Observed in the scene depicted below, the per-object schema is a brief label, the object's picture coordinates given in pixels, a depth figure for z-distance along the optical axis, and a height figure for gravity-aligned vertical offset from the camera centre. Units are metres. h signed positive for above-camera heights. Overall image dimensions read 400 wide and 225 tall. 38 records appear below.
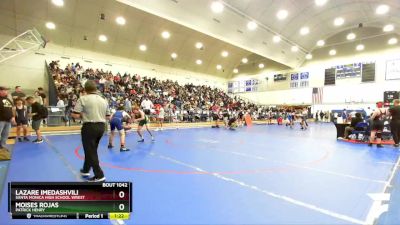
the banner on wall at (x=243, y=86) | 34.83 +3.54
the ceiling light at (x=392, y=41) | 23.14 +6.92
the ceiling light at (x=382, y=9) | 17.34 +7.74
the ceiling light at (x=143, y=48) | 23.24 +6.13
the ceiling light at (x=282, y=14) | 17.22 +7.20
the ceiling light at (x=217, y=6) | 14.15 +6.33
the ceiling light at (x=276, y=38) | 20.72 +6.40
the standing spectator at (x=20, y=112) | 8.27 -0.20
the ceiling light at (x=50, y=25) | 17.47 +6.23
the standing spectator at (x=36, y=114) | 8.13 -0.25
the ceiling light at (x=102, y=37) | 20.30 +6.22
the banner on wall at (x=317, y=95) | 28.69 +1.78
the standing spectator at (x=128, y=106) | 15.10 +0.11
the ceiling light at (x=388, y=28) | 21.40 +7.74
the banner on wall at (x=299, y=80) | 29.73 +3.88
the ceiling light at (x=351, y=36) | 23.60 +7.80
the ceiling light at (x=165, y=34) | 21.05 +6.82
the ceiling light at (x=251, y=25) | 17.22 +6.33
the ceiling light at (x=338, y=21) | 21.63 +8.44
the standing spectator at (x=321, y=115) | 28.41 -0.69
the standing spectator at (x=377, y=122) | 8.35 -0.45
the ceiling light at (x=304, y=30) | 21.71 +7.52
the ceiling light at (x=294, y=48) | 25.24 +6.70
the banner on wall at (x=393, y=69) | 23.18 +4.12
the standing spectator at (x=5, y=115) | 6.04 -0.22
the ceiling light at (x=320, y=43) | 26.88 +7.81
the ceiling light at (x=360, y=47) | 25.30 +6.86
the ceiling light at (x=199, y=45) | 24.72 +6.84
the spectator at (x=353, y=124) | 9.76 -0.63
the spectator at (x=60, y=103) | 13.06 +0.24
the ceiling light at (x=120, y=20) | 17.80 +6.84
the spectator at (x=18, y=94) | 8.92 +0.50
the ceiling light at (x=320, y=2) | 16.22 +7.70
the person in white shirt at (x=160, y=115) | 15.07 -0.46
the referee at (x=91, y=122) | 3.72 -0.23
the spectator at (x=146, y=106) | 15.23 +0.13
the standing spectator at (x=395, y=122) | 7.99 -0.41
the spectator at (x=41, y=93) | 9.88 +0.58
